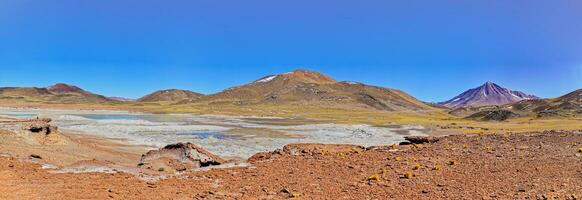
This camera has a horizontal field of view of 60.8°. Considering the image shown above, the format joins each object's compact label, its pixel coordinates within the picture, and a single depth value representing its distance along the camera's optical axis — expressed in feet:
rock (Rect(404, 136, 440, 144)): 93.58
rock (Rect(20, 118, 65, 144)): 96.32
